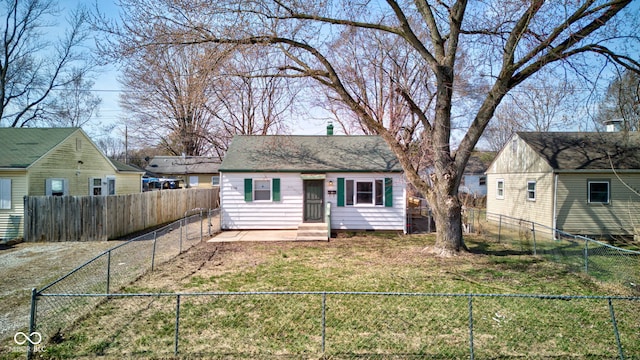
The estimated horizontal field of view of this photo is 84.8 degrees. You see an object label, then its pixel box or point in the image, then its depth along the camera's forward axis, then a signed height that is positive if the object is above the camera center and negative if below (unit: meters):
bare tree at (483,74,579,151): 10.57 +5.67
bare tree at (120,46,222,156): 30.44 +6.41
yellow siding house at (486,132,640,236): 15.48 +0.04
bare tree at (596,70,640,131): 7.48 +2.65
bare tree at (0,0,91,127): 24.78 +8.37
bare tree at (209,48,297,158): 29.79 +6.07
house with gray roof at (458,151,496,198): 37.28 +0.92
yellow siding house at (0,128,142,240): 13.52 +0.86
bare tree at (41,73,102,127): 28.23 +6.97
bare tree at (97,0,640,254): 9.03 +3.87
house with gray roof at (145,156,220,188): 34.06 +1.63
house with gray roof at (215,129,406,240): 15.48 -0.35
